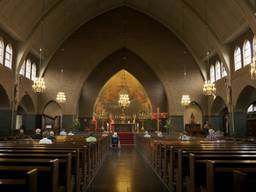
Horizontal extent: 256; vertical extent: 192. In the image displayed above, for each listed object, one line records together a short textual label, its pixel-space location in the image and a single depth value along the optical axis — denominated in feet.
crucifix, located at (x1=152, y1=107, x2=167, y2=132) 101.18
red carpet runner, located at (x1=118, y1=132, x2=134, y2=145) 98.22
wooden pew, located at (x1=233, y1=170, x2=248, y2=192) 8.32
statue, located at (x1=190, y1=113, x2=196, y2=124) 100.01
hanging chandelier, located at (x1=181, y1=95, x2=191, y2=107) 78.97
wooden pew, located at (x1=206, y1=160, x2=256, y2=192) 12.41
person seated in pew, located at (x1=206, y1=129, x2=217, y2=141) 52.44
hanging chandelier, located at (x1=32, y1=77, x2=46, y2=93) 58.54
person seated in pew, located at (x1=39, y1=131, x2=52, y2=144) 32.44
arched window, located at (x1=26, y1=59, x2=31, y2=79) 87.51
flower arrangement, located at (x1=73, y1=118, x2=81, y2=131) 92.10
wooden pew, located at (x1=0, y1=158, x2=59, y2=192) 12.97
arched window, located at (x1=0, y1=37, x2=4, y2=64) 68.03
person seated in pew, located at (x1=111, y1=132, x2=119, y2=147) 80.98
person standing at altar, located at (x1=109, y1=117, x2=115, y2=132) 103.67
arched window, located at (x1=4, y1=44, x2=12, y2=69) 71.20
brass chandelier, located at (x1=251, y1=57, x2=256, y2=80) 40.55
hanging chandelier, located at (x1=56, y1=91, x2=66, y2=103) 77.15
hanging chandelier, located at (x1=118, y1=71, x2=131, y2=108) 112.98
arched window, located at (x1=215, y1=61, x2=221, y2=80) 86.80
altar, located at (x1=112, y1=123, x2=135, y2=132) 103.19
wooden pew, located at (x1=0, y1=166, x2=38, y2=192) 9.17
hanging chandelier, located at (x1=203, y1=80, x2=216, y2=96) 61.05
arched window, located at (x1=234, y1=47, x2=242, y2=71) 72.13
